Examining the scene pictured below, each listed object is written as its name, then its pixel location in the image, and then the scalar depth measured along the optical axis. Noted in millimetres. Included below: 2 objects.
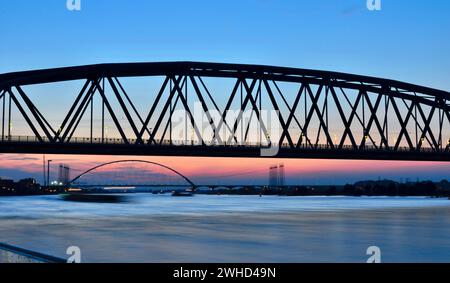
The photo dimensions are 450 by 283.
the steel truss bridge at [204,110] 76125
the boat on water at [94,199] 153875
